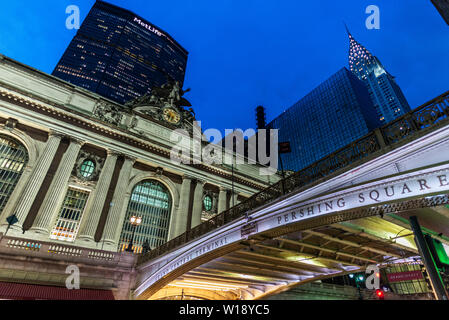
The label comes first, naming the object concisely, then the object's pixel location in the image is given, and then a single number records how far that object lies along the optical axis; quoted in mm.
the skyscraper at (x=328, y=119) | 59566
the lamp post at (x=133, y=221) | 15898
